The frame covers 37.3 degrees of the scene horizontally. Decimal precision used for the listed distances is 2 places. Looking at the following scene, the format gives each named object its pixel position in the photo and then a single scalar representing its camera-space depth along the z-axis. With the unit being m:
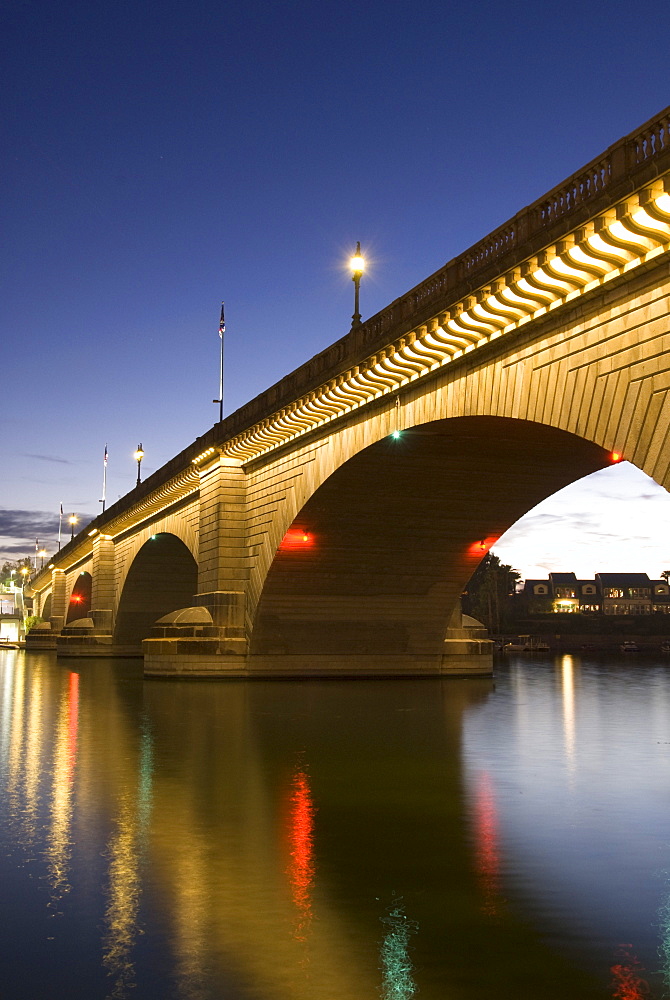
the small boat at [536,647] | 91.69
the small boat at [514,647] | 90.38
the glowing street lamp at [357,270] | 25.65
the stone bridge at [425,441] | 14.45
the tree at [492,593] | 117.94
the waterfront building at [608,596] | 136.00
